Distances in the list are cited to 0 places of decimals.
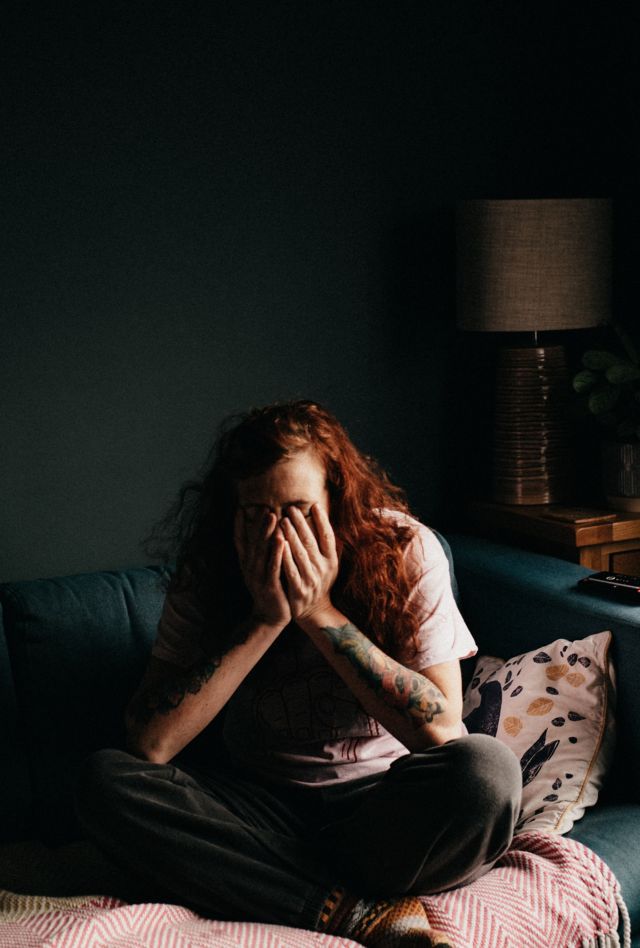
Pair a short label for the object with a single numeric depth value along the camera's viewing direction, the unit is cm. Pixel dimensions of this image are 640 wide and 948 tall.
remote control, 204
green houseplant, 240
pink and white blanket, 151
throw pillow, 185
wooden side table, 238
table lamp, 244
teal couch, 194
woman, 159
